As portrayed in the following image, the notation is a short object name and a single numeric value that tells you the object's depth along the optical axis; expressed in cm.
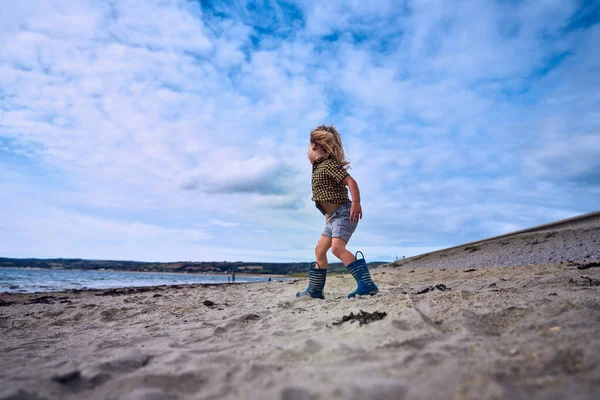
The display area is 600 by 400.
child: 454
